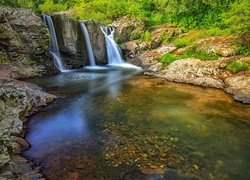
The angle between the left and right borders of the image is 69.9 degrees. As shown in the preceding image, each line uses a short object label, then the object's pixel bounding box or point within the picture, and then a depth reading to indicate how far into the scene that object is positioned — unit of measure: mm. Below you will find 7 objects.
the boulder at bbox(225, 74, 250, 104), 8189
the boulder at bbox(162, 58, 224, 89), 9993
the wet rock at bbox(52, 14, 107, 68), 13474
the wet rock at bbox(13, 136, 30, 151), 4826
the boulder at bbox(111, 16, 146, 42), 17196
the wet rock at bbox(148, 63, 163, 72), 12897
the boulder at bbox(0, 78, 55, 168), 4380
